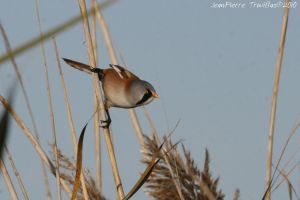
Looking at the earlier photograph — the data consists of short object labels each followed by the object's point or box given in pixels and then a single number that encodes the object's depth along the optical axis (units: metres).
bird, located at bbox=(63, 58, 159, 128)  6.66
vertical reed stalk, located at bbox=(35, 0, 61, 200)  4.54
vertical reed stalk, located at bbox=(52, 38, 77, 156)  4.77
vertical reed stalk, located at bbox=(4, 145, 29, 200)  4.54
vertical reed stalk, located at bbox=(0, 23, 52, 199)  4.12
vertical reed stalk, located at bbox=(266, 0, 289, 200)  4.30
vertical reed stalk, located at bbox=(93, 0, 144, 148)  5.10
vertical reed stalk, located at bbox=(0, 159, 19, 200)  4.54
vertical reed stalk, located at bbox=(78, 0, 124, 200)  4.47
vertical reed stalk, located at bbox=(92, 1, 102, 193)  5.18
